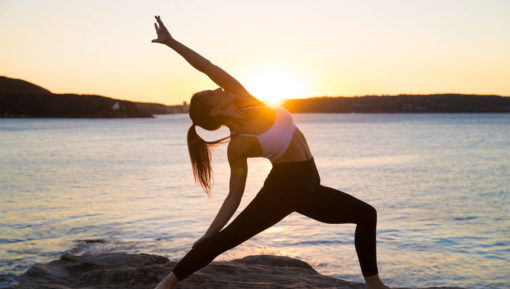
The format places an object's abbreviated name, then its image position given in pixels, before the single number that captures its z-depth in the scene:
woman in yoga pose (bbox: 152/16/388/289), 3.60
